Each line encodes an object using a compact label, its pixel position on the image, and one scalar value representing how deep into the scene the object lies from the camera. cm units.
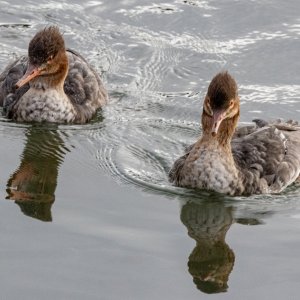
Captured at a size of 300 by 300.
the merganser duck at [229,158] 1270
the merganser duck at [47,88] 1526
